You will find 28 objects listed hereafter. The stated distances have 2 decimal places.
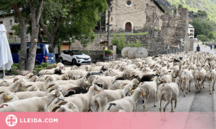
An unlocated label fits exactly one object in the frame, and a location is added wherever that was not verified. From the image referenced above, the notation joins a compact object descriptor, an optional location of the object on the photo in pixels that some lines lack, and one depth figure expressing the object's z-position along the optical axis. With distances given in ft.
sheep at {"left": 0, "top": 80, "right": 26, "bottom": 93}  21.58
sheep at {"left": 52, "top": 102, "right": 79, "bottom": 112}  13.33
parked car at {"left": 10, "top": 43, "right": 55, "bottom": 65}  55.06
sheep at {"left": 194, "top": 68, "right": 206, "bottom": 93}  31.56
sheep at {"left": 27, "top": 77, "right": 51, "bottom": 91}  24.07
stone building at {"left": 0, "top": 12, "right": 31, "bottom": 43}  120.67
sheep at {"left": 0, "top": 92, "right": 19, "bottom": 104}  16.44
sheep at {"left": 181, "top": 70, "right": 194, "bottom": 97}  29.94
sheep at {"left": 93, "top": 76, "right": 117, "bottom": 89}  26.53
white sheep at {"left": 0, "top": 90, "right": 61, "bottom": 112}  14.65
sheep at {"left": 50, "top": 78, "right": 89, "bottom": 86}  25.46
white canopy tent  29.99
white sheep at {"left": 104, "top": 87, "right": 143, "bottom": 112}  15.68
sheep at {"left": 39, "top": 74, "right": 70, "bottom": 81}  30.06
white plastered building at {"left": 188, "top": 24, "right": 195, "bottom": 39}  318.45
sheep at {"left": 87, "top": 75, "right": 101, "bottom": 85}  28.79
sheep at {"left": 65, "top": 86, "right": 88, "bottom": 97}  20.66
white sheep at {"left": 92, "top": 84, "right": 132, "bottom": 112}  18.85
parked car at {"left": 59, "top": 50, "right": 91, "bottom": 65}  69.62
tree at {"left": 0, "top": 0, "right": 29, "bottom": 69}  47.19
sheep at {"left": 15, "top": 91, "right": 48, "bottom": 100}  19.24
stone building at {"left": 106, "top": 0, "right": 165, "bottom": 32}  161.48
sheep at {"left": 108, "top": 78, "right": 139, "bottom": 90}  24.40
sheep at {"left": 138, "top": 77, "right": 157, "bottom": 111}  23.09
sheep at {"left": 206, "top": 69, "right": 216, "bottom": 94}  31.17
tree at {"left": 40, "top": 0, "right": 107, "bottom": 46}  63.12
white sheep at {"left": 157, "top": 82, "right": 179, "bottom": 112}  21.31
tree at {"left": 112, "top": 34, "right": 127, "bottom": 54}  102.22
